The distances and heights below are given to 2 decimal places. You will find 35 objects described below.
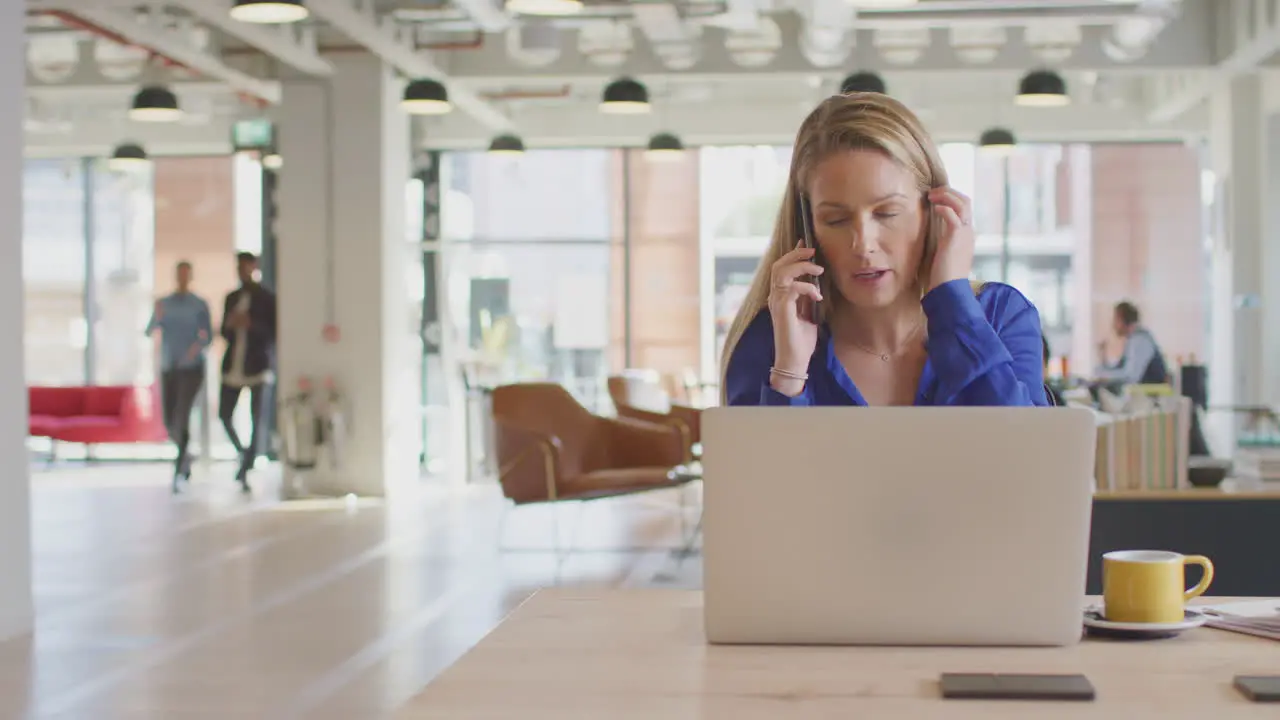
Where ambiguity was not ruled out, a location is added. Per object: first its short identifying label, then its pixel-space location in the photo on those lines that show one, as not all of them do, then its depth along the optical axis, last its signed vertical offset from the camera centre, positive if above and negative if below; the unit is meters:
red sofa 14.05 -0.82
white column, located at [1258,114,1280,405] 11.77 +0.27
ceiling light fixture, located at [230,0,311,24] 7.51 +1.60
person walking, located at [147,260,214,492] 11.74 -0.21
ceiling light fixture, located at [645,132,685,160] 12.54 +1.51
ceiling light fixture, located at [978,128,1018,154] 12.62 +1.55
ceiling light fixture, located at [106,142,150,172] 13.56 +1.55
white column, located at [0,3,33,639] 5.88 -0.16
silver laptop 1.57 -0.20
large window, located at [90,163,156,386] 15.48 +0.54
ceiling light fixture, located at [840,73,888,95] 9.01 +1.54
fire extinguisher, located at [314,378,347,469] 11.27 -0.70
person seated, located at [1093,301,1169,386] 11.77 -0.28
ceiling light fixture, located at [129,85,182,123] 10.59 +1.58
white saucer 1.70 -0.34
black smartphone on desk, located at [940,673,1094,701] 1.43 -0.34
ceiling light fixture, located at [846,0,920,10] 7.36 +1.61
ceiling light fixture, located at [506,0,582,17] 6.84 +1.47
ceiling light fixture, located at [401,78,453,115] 10.45 +1.61
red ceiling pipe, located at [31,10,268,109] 9.76 +2.06
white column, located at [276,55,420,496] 11.43 +0.57
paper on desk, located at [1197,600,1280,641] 1.74 -0.35
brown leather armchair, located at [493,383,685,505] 7.69 -0.65
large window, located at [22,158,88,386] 15.48 +0.56
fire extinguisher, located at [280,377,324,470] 11.22 -0.76
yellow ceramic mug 1.75 -0.30
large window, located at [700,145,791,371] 14.71 +1.06
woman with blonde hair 2.14 +0.07
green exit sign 14.51 +1.87
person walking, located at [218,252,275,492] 11.63 -0.12
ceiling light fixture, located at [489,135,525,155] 12.52 +1.51
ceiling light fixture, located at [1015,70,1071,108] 10.36 +1.64
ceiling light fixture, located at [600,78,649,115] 10.40 +1.60
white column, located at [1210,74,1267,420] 11.77 +0.76
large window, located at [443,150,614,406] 14.45 +0.67
